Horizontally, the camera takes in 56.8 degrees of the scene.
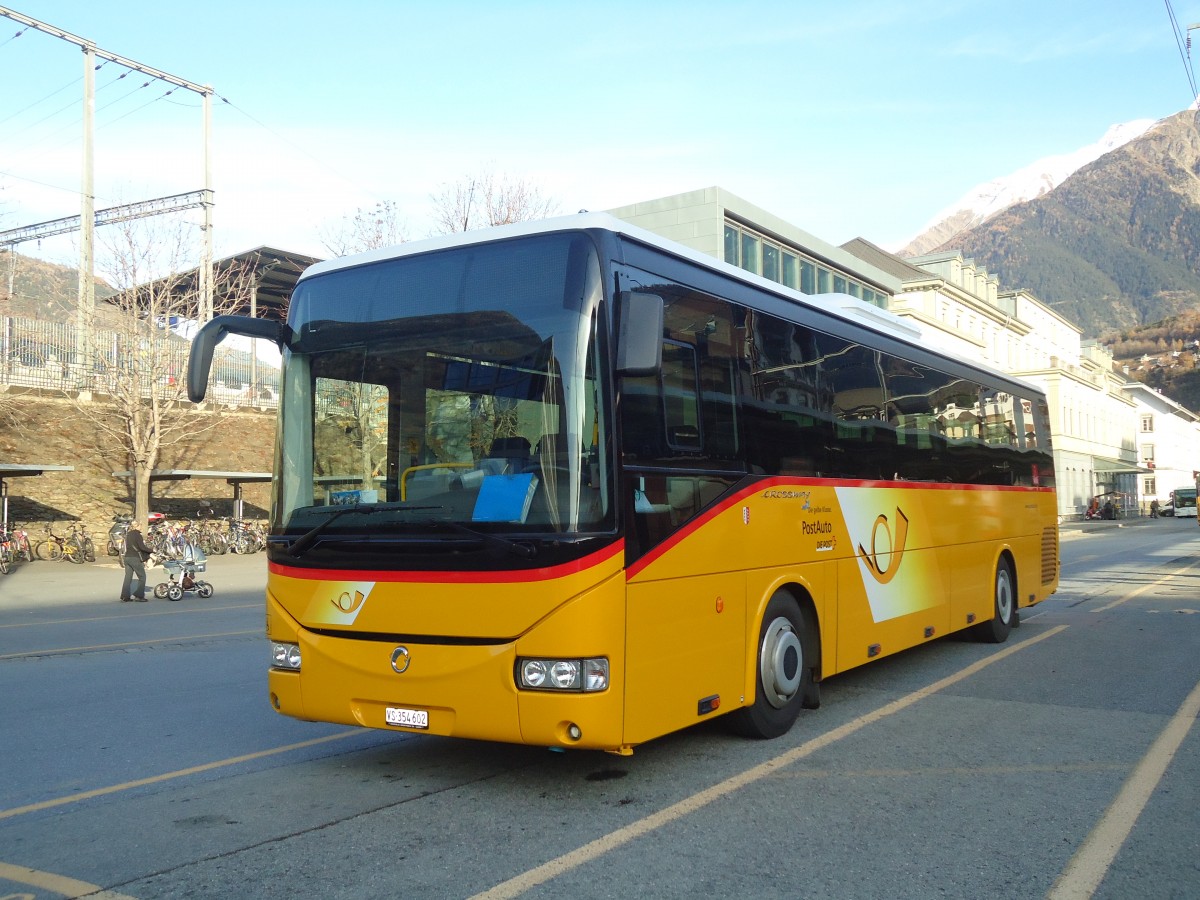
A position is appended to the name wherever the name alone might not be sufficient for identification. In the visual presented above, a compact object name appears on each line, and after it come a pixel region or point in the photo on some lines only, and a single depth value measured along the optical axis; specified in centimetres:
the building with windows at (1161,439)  11956
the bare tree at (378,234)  3589
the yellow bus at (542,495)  554
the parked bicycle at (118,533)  2972
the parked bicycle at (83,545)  2884
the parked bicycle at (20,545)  2770
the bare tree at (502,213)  3634
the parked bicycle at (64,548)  2878
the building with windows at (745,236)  3906
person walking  1920
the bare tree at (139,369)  2970
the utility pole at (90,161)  3241
